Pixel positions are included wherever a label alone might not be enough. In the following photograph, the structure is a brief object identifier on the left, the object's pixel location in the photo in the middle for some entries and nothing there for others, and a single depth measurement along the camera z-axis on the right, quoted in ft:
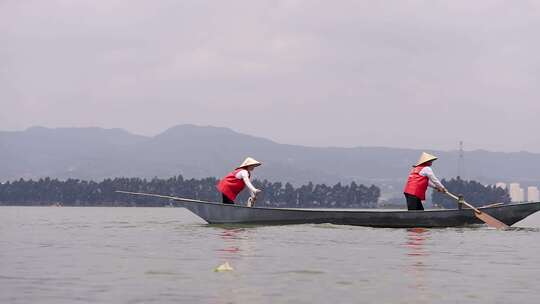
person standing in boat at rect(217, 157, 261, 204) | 103.09
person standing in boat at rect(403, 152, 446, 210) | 104.42
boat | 100.22
